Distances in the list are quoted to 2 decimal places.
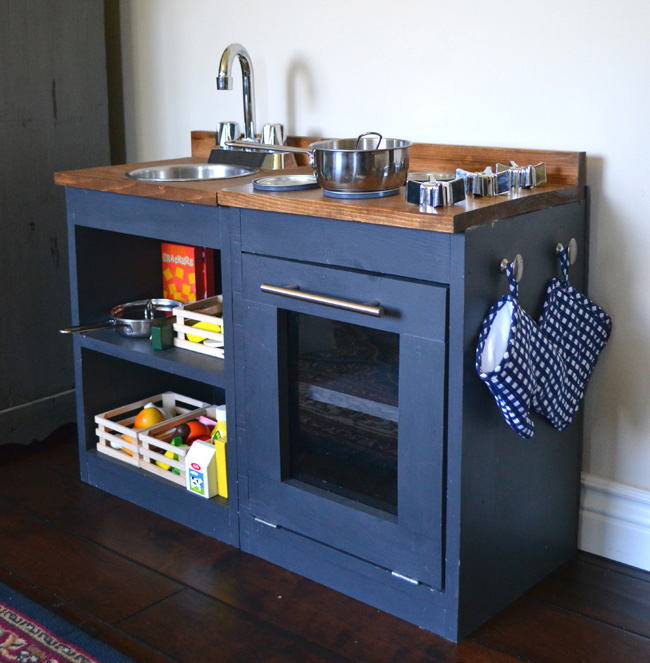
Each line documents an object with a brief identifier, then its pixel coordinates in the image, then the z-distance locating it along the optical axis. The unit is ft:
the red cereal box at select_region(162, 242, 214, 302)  7.51
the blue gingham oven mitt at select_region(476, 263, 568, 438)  4.90
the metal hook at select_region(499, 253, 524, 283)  5.12
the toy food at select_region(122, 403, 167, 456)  7.39
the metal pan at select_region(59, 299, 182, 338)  7.25
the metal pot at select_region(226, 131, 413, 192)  5.37
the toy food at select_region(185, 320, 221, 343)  6.85
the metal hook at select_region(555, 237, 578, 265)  5.76
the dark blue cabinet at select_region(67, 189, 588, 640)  5.08
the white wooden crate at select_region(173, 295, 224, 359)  6.73
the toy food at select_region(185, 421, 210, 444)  7.14
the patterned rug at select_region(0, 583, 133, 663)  5.25
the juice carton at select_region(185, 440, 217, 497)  6.54
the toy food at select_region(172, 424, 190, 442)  7.13
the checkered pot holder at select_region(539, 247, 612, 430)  5.57
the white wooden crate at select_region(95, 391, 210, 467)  7.17
